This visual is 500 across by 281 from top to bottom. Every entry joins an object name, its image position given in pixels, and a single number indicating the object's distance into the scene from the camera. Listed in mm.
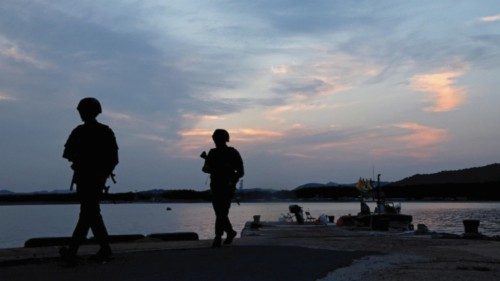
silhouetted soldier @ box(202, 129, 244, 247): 11727
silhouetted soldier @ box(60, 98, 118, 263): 8523
